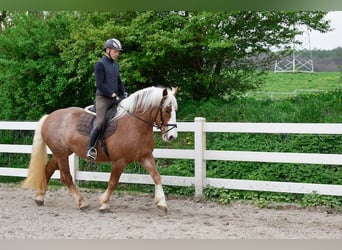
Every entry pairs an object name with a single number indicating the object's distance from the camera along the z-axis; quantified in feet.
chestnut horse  36.15
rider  37.01
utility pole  90.35
